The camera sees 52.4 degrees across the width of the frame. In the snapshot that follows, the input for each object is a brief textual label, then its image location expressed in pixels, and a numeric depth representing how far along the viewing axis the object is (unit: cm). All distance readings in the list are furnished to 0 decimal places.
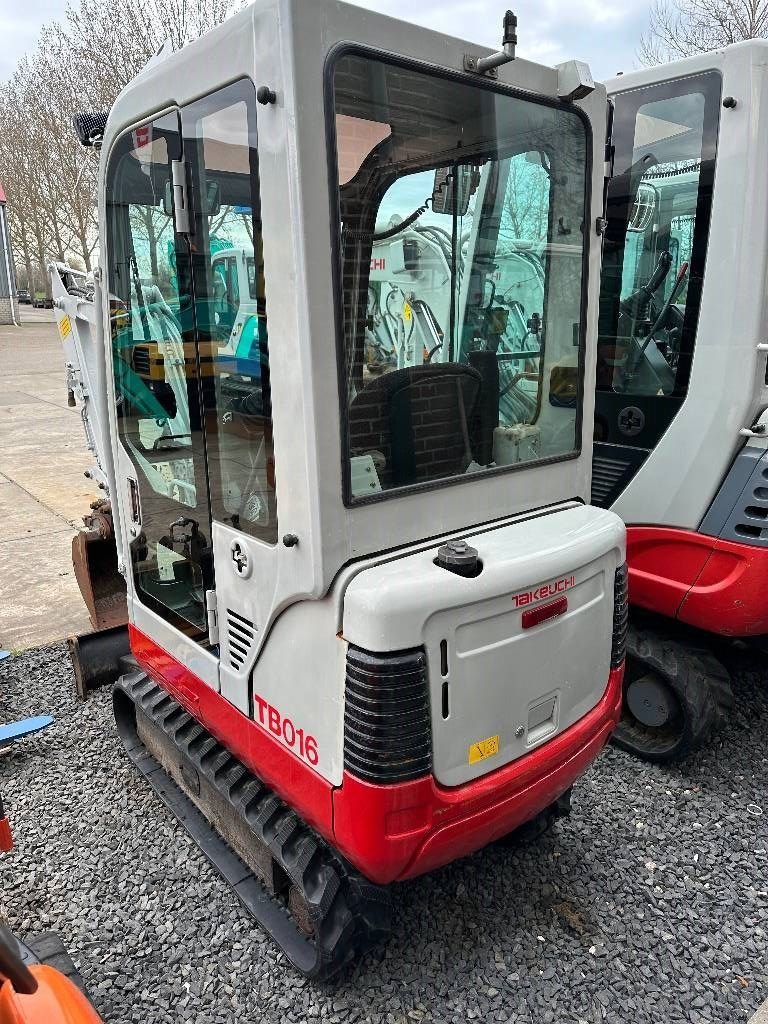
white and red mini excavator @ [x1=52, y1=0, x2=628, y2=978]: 173
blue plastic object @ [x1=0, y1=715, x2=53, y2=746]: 333
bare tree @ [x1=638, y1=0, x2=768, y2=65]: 1212
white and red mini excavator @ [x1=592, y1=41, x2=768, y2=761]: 286
